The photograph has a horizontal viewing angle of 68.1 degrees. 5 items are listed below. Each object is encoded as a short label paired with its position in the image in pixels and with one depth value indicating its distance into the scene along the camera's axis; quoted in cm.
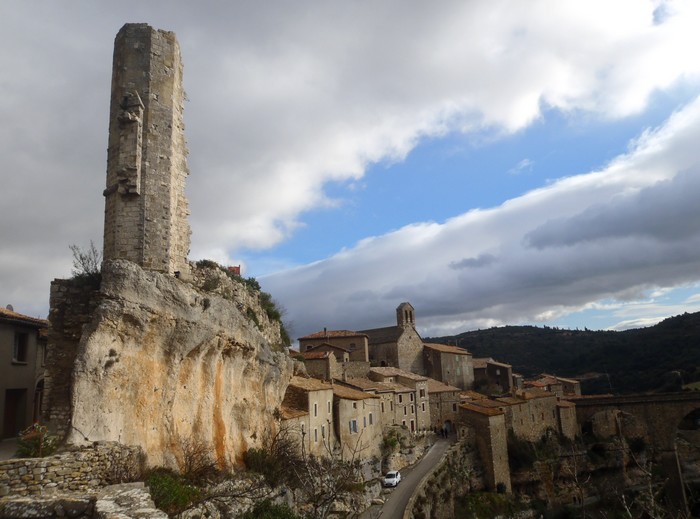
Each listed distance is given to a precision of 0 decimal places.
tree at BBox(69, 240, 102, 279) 1695
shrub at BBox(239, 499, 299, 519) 1873
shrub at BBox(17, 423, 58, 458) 1299
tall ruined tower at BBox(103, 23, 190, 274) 1975
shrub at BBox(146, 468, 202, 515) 1373
